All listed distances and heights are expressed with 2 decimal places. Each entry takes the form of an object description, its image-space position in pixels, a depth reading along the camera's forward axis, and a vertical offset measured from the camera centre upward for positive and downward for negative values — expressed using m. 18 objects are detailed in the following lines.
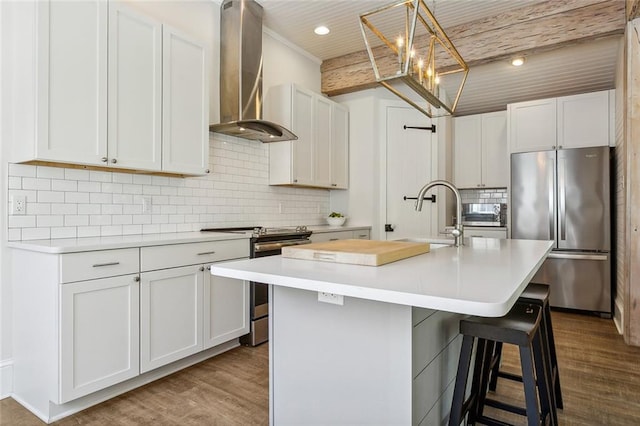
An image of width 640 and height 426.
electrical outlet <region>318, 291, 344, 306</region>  1.39 -0.31
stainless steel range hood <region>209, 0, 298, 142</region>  3.37 +1.28
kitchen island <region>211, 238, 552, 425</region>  1.14 -0.45
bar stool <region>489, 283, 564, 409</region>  1.98 -0.70
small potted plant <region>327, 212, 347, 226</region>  4.71 -0.06
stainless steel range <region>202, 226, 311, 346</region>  3.13 -0.61
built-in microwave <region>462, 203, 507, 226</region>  5.59 +0.00
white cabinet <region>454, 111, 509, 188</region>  5.36 +0.90
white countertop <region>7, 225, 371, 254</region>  2.01 -0.16
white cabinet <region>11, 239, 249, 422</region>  2.00 -0.61
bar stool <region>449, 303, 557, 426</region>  1.50 -0.61
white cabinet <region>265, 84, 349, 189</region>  4.02 +0.85
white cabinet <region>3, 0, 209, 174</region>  2.12 +0.79
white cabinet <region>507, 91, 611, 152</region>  4.27 +1.06
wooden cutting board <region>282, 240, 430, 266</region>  1.46 -0.15
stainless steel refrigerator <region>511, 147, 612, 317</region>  4.01 -0.03
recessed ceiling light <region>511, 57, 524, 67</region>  4.27 +1.72
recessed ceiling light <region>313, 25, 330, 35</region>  3.98 +1.93
